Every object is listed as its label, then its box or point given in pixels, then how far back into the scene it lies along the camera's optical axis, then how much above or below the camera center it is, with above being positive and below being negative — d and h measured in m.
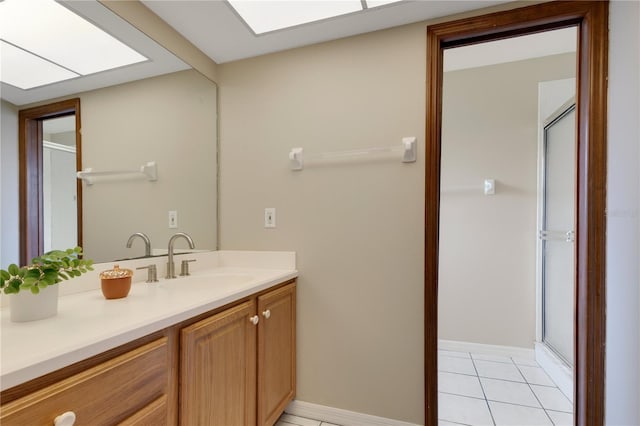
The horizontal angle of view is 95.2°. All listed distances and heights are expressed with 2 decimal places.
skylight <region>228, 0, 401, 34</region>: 1.42 +1.00
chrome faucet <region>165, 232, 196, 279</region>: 1.55 -0.28
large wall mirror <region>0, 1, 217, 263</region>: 1.09 +0.27
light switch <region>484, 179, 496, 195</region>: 2.43 +0.19
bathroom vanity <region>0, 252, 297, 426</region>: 0.62 -0.41
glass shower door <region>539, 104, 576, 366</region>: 2.00 -0.18
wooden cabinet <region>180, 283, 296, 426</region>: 0.97 -0.63
